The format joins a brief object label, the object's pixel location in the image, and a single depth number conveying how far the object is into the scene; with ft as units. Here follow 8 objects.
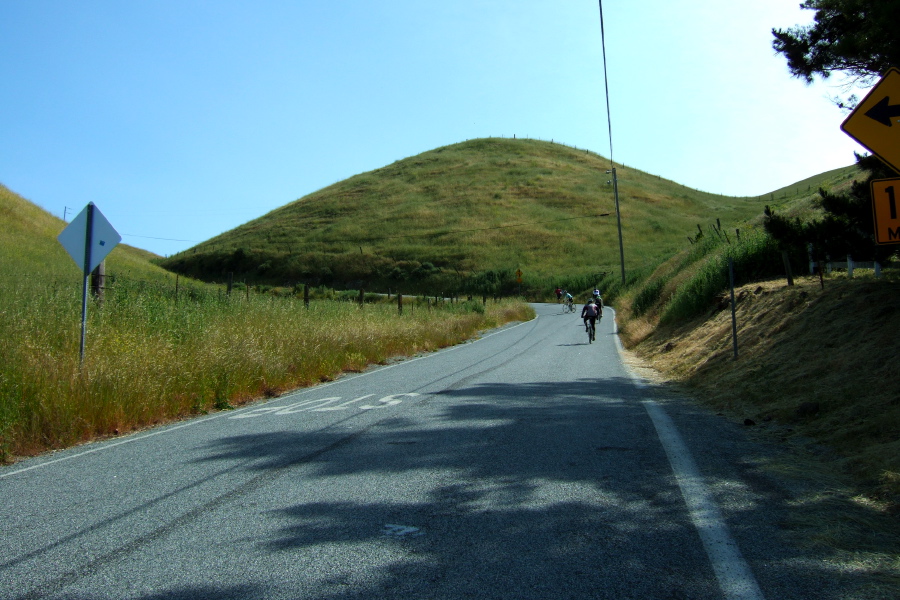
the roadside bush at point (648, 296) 92.40
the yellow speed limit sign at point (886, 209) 17.57
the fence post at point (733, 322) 38.89
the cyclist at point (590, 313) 79.82
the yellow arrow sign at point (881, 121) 17.87
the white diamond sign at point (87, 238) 33.50
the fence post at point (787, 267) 44.07
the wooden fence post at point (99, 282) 40.88
